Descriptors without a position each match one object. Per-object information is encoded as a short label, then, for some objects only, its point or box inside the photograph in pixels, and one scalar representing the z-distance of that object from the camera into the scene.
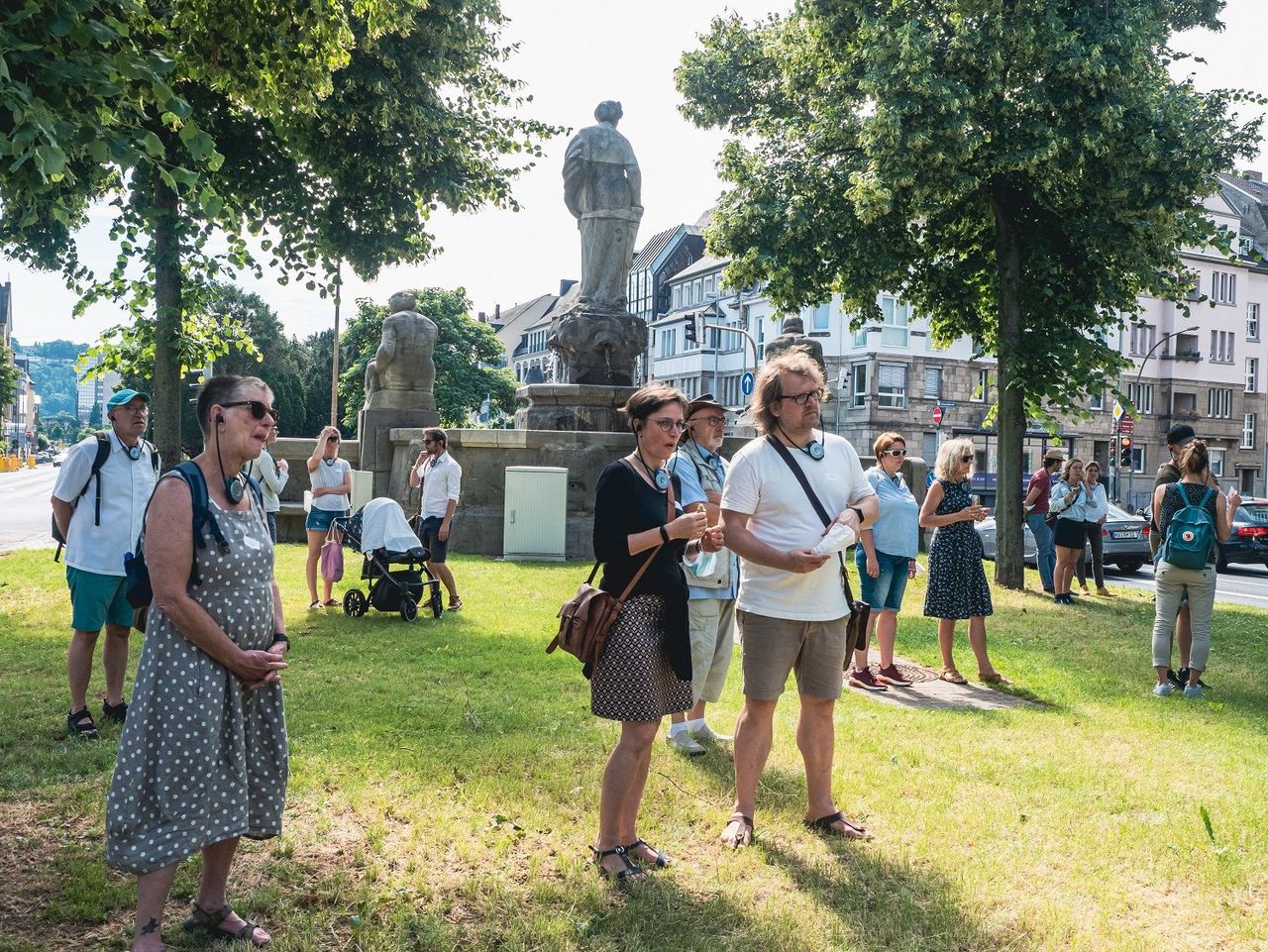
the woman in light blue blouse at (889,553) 8.76
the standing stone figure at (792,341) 17.56
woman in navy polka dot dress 8.85
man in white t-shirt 4.84
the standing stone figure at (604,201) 18.44
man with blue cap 6.40
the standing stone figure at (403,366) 20.61
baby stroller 11.10
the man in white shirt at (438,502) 11.67
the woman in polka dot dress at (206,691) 3.54
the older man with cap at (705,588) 6.06
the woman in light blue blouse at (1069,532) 15.58
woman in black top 4.45
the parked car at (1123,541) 21.64
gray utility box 16.59
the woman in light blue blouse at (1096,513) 16.19
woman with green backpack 8.63
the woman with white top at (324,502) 11.70
